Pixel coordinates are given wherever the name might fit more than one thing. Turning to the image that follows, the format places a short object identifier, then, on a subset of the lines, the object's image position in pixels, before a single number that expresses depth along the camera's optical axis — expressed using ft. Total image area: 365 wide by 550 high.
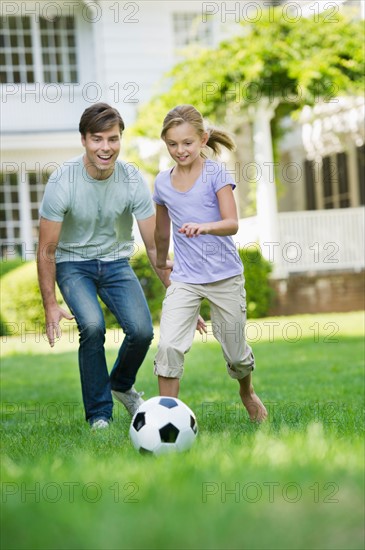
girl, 17.51
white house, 64.13
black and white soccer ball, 14.61
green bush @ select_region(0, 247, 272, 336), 52.26
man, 19.15
